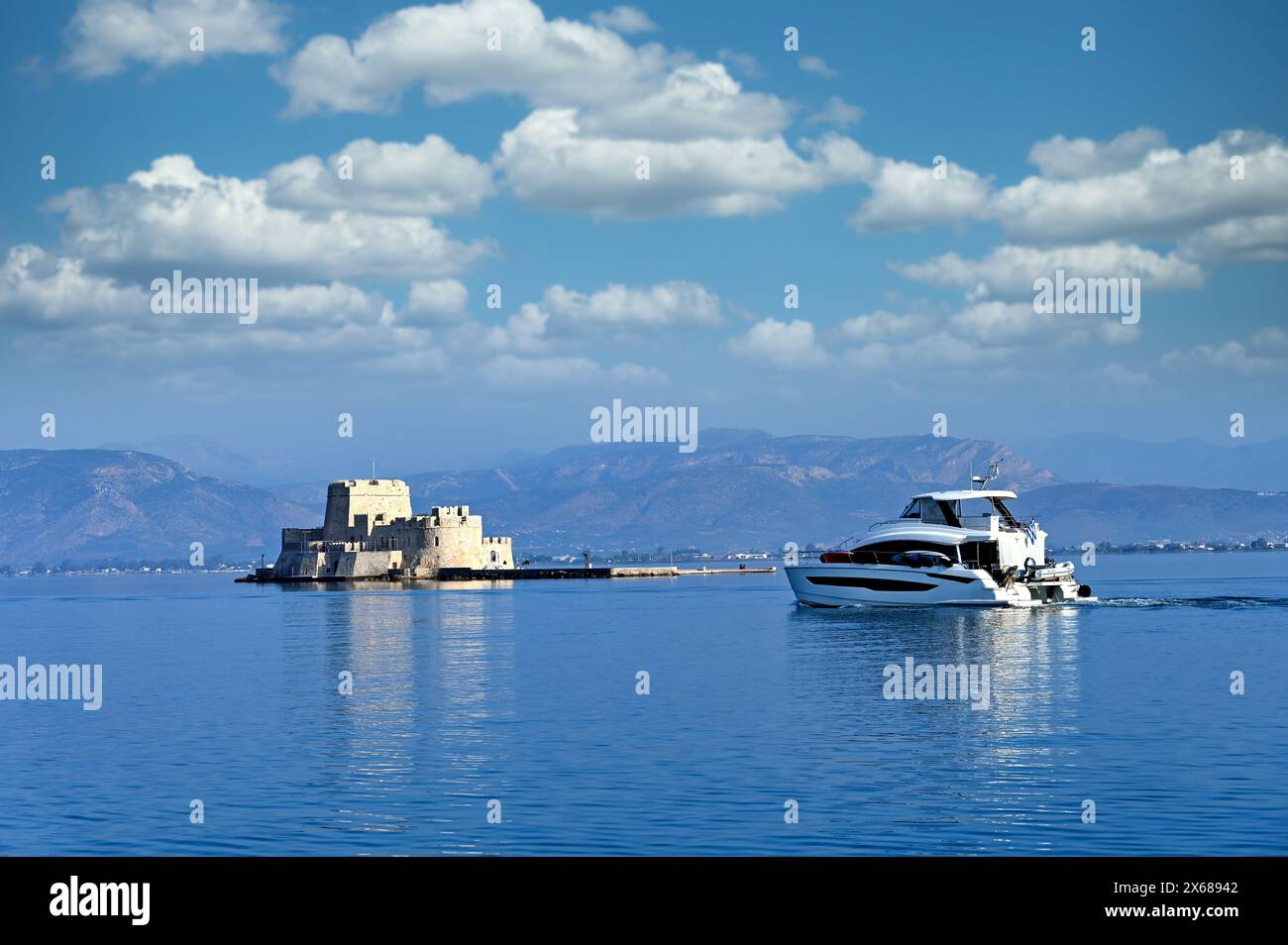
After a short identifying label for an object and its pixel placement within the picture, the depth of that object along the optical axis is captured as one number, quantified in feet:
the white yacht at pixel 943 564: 230.07
